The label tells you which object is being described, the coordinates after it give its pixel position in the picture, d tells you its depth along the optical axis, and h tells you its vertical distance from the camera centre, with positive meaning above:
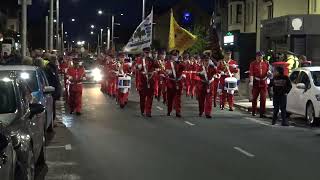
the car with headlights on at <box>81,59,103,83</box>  29.01 +0.69
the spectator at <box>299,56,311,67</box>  15.86 +0.83
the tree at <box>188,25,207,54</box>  41.35 +3.80
